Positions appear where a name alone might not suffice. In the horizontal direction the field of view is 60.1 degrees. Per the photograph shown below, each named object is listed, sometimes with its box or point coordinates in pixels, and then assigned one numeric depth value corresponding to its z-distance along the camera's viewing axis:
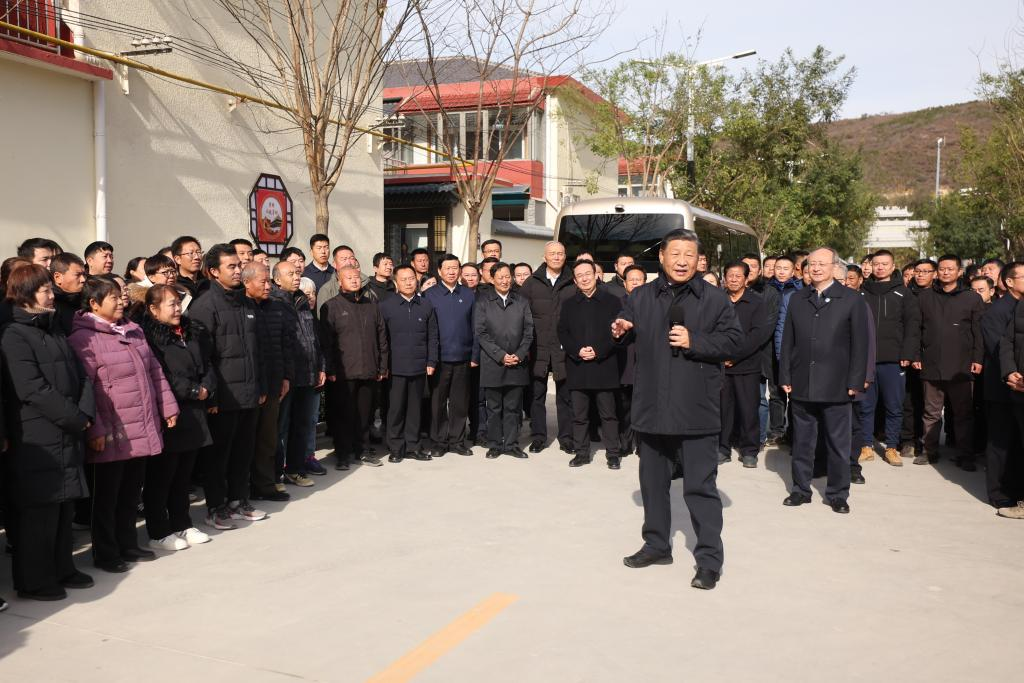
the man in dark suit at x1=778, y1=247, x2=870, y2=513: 7.03
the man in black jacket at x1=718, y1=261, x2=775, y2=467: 8.69
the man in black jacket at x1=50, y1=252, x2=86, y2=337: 5.48
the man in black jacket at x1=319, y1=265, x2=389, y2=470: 8.32
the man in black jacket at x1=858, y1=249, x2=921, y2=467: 8.90
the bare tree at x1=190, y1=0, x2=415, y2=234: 10.80
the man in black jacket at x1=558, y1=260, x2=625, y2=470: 8.78
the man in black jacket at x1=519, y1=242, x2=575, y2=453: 9.45
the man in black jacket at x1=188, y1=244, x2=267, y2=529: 6.30
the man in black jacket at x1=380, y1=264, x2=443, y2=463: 8.75
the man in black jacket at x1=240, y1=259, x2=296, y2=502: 6.74
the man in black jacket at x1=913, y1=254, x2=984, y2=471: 8.69
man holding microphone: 5.20
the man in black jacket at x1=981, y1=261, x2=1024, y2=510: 7.00
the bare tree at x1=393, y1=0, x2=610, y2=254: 14.12
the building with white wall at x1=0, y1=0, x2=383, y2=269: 10.30
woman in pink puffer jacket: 5.25
